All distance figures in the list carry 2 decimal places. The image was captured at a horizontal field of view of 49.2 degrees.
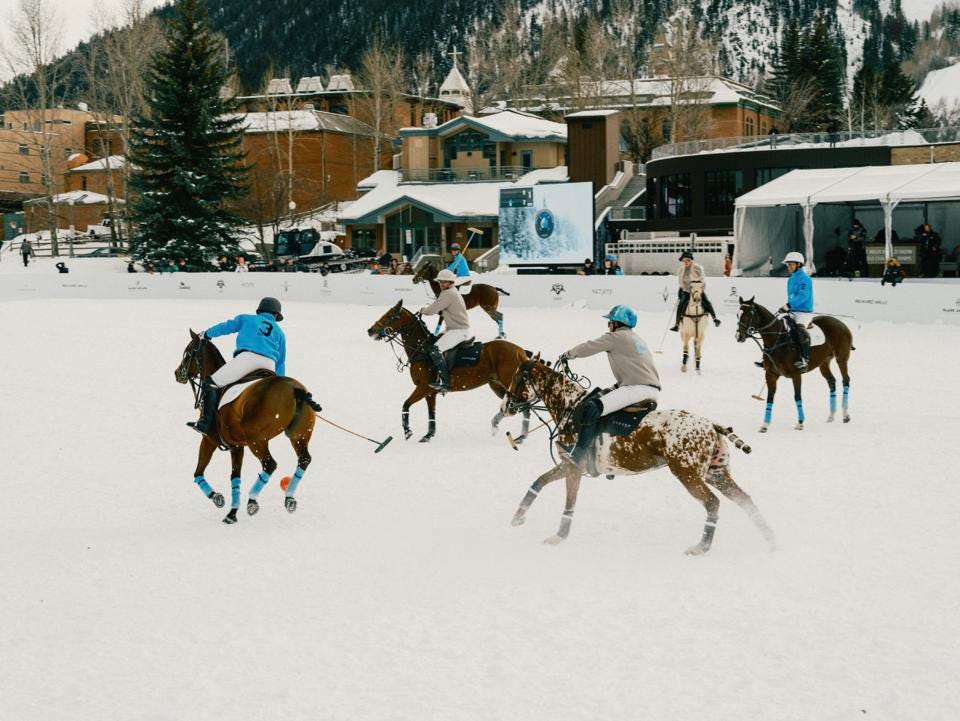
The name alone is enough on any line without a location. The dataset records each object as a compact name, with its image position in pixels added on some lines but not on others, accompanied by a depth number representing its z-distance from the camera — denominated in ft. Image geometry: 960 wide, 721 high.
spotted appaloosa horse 27.30
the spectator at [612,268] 115.55
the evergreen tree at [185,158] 165.68
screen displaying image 135.13
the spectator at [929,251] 121.80
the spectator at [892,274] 92.79
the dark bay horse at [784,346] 46.34
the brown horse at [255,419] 31.30
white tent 115.34
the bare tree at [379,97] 254.47
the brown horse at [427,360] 44.68
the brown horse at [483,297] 74.67
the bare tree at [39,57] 194.29
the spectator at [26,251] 173.88
